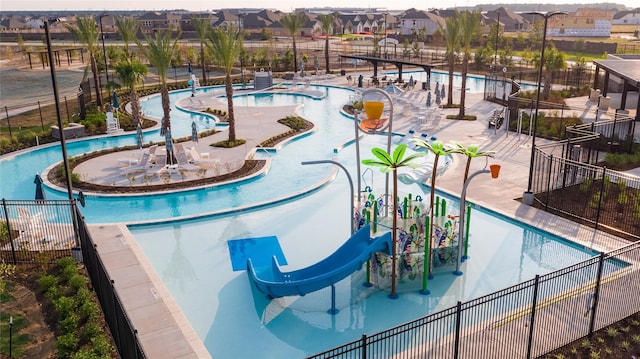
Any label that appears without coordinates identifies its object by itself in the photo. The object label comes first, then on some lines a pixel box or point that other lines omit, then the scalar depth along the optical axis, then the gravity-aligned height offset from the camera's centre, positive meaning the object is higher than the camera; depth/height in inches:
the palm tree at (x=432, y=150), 597.9 -128.9
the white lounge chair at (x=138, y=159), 990.6 -223.9
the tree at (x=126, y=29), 1571.1 +13.2
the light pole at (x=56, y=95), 578.3 -64.9
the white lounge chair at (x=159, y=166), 964.0 -232.2
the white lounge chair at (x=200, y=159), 995.3 -225.6
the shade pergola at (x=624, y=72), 1109.1 -88.9
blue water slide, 531.2 -236.9
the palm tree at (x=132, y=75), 1214.3 -89.7
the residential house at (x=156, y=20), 5565.9 +139.4
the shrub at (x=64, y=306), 492.0 -240.2
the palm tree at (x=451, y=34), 1412.4 -8.5
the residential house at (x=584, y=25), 4832.7 +43.7
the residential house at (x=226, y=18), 5292.3 +143.7
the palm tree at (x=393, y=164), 555.2 -132.1
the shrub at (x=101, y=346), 428.5 -240.9
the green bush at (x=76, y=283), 543.7 -241.9
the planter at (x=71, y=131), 1224.8 -214.1
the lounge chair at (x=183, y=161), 978.7 -224.5
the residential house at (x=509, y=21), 5452.8 +94.7
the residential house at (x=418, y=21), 4607.0 +85.2
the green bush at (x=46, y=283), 550.0 -244.1
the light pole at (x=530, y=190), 745.6 -229.1
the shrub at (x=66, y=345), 436.7 -244.1
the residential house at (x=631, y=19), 7632.9 +145.4
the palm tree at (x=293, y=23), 2207.2 +37.2
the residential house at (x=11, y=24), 6942.9 +138.7
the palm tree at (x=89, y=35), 1469.0 -2.5
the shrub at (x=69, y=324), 468.4 -243.4
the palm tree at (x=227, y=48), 1088.8 -29.6
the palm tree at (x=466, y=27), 1393.9 +9.9
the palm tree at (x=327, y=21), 2325.3 +46.2
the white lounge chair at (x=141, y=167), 970.1 -232.8
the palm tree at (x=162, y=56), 1082.1 -43.7
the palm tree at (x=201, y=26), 1708.9 +21.9
